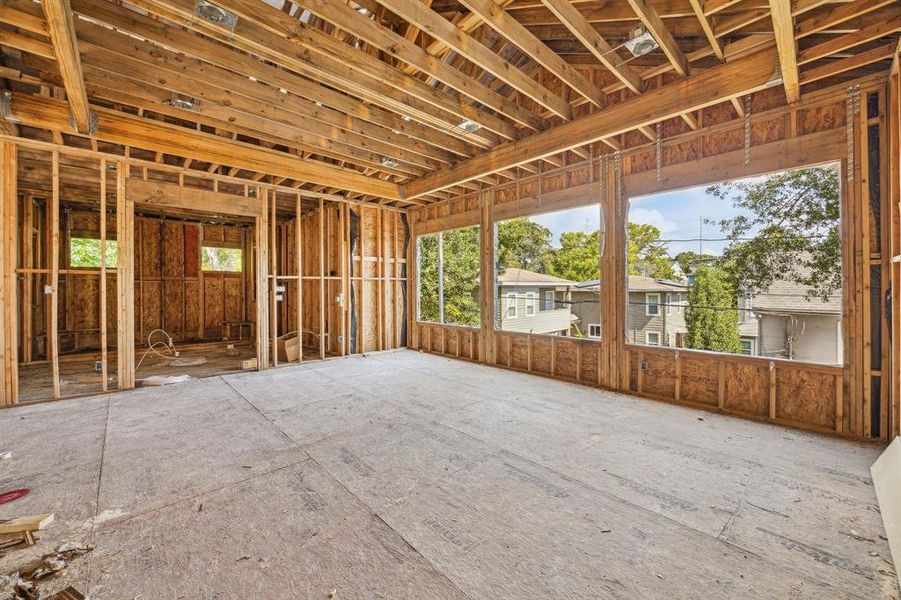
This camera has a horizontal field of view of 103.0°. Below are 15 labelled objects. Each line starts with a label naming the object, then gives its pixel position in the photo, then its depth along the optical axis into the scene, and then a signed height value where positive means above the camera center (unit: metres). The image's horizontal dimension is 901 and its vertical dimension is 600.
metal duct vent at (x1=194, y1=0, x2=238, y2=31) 2.93 +2.41
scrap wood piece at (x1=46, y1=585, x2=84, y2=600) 1.76 -1.45
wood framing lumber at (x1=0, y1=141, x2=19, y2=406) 4.75 +0.36
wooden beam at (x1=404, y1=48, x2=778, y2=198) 3.64 +2.27
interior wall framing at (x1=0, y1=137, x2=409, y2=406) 5.61 +0.86
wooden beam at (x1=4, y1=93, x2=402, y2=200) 4.60 +2.41
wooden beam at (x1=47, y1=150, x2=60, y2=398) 4.95 +0.45
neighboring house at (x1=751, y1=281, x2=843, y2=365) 6.90 -0.69
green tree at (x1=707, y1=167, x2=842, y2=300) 5.32 +1.02
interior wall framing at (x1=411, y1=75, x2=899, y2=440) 3.70 +0.48
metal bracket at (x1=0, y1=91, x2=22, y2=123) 4.30 +2.36
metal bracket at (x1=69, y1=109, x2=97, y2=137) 4.54 +2.28
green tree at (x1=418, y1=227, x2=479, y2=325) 15.69 +0.92
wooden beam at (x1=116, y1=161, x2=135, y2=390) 5.62 +0.28
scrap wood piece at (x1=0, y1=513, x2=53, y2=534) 2.22 -1.40
